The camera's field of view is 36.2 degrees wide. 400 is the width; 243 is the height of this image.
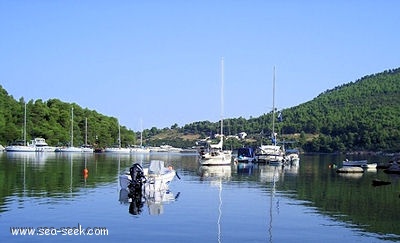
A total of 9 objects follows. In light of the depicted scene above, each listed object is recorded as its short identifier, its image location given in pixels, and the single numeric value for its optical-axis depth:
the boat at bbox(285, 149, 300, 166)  112.90
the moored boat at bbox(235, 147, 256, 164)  113.79
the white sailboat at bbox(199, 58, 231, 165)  93.03
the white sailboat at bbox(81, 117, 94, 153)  174.21
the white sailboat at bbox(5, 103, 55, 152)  147.25
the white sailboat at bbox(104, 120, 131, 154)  187.64
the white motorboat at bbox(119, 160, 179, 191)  43.12
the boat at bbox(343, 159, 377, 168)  97.12
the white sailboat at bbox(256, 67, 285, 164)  104.34
